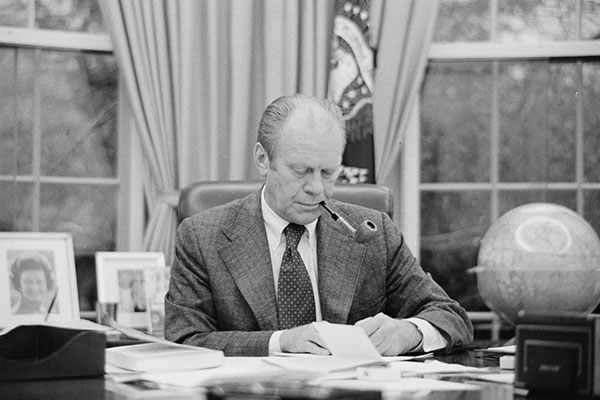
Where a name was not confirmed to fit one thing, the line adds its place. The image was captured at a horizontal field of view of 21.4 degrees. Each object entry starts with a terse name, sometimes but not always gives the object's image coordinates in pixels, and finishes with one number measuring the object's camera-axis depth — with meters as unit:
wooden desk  2.79
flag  4.56
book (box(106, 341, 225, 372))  3.07
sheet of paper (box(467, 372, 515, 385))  3.02
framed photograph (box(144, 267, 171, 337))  4.23
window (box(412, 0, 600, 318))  4.74
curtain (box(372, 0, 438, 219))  4.63
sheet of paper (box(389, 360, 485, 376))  3.11
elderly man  3.61
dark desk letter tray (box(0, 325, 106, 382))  2.96
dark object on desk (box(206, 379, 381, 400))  2.48
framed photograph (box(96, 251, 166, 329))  4.29
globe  3.39
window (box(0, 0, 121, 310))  4.57
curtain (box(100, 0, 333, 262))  4.54
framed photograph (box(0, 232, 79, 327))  4.10
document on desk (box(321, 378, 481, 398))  2.90
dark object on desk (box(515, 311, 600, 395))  2.80
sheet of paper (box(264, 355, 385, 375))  3.06
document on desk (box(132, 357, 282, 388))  2.92
